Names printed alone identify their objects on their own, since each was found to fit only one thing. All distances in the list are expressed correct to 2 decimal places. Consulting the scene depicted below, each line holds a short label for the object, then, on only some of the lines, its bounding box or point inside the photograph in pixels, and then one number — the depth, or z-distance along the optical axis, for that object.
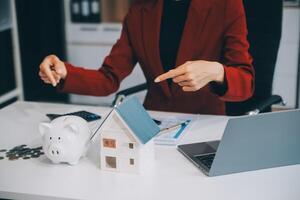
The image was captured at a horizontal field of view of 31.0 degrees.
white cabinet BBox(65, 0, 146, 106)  3.89
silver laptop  1.37
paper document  1.66
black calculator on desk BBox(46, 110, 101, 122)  1.88
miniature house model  1.40
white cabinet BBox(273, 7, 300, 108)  3.59
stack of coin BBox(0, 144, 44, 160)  1.58
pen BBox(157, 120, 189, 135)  1.73
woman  1.91
